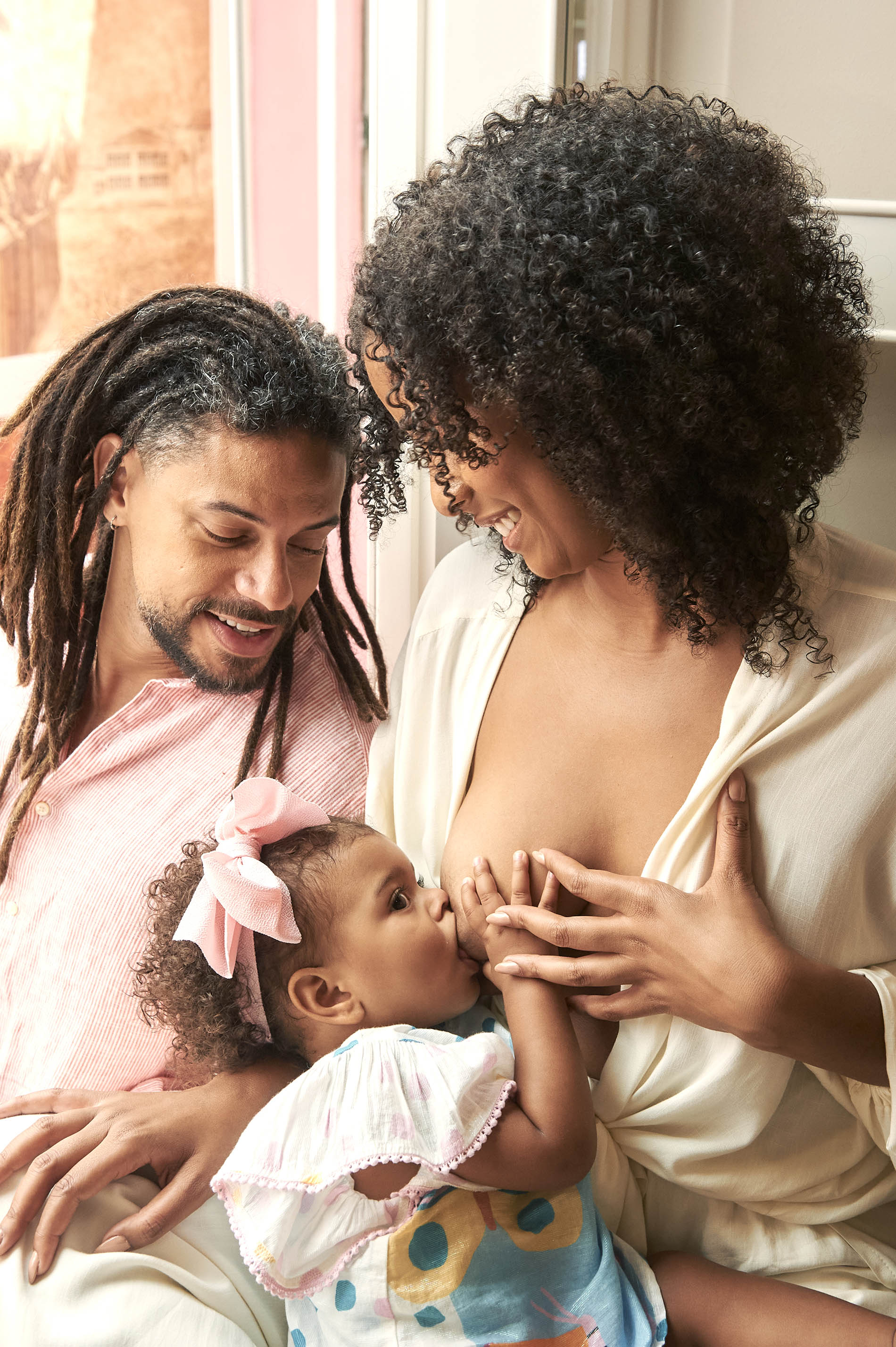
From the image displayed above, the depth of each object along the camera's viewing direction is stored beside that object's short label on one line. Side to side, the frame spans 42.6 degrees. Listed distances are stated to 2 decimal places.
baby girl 1.04
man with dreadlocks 1.14
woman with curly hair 0.99
